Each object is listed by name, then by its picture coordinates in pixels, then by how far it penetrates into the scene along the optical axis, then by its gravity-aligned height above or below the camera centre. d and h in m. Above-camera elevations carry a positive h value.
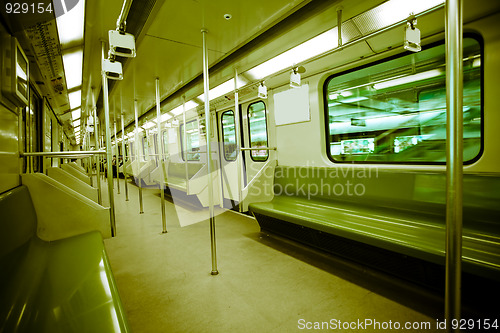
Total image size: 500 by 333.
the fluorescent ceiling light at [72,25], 2.26 +1.44
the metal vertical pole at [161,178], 3.88 -0.31
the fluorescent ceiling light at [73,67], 3.27 +1.47
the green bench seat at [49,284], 1.03 -0.66
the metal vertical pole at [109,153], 2.27 +0.08
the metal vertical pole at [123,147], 5.25 +0.30
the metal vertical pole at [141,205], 5.09 -0.97
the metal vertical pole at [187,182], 5.09 -0.50
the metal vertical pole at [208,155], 2.40 +0.03
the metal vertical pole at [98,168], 3.66 -0.11
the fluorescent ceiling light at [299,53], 2.68 +1.29
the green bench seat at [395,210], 1.80 -0.66
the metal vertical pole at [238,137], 3.29 +0.27
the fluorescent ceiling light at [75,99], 5.16 +1.51
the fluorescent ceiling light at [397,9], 1.99 +1.23
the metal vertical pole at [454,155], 0.86 -0.02
